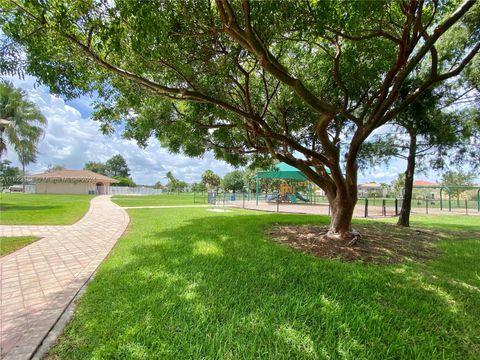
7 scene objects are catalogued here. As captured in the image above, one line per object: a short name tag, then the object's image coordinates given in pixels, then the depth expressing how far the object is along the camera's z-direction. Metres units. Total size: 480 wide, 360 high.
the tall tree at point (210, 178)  69.25
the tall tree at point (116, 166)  79.19
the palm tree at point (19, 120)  17.25
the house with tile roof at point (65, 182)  41.81
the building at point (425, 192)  44.49
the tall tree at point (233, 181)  74.94
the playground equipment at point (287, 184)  23.25
